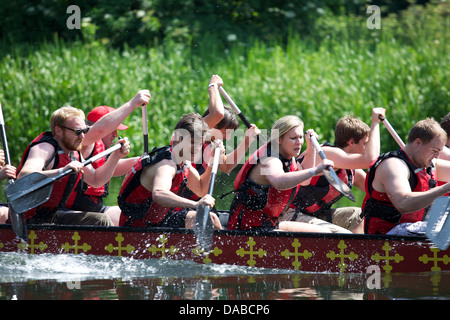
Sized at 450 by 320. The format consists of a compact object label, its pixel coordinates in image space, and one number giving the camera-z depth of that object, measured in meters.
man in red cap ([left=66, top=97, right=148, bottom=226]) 12.28
